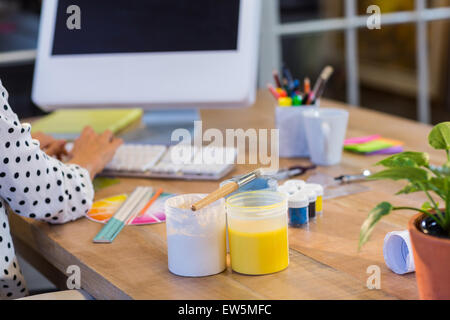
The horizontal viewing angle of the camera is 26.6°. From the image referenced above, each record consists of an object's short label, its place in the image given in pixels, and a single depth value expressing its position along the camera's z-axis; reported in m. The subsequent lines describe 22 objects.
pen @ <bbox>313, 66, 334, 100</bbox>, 1.60
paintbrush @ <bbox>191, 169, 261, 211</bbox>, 1.13
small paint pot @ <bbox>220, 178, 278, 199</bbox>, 1.28
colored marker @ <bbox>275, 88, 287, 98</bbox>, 1.65
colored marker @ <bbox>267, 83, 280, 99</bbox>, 1.64
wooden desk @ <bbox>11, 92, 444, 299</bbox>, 1.10
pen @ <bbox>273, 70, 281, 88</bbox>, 1.67
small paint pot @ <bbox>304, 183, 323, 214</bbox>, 1.33
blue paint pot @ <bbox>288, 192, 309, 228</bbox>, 1.28
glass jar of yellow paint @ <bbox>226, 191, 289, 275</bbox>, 1.14
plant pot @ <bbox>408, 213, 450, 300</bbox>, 0.99
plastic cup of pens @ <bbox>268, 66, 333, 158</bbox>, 1.61
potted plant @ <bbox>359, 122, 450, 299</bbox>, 0.99
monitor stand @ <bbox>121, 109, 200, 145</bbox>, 1.75
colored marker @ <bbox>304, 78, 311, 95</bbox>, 1.63
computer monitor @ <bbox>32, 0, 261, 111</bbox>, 1.65
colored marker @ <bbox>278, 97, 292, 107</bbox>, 1.63
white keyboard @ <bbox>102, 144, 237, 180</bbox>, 1.52
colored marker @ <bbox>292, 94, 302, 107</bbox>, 1.63
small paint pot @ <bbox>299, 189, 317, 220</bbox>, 1.30
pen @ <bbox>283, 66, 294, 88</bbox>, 1.66
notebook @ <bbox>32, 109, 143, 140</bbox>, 1.84
